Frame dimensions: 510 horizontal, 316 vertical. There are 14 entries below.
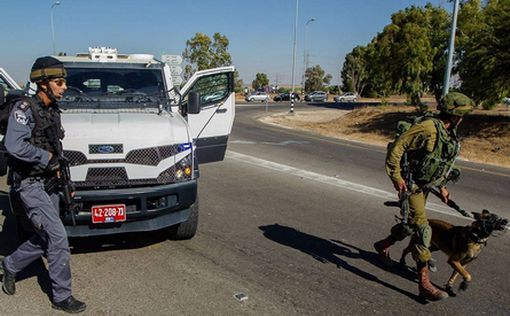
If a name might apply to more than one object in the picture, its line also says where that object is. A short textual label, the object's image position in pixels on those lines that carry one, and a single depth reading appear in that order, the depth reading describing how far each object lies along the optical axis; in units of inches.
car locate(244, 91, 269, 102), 2126.0
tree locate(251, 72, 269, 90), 3144.7
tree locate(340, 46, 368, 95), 2557.1
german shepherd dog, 133.7
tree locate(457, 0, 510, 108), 629.3
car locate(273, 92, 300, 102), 2311.8
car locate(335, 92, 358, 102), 2327.8
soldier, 141.6
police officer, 127.1
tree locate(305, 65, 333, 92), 3314.0
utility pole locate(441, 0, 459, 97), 587.2
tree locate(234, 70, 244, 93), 2458.9
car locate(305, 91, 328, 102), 2284.7
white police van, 158.9
